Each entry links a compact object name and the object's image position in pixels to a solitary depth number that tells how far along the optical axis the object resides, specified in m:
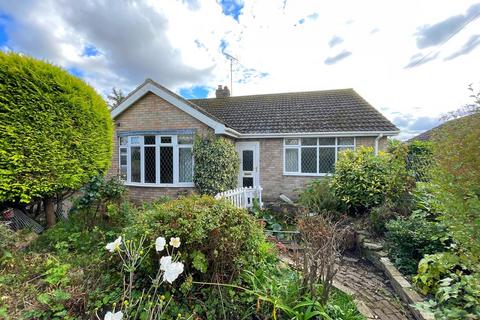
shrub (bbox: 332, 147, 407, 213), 6.45
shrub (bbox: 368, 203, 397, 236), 5.61
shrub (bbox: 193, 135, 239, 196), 9.01
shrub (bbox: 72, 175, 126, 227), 5.89
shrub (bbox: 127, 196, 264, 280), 2.85
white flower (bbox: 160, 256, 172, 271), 2.00
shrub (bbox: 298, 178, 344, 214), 7.14
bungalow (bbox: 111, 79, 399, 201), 9.75
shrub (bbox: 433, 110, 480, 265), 2.42
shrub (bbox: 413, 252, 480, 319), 2.50
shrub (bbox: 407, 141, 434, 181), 6.67
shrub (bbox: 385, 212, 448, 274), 4.06
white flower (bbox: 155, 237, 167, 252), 2.24
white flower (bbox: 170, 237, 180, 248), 2.36
